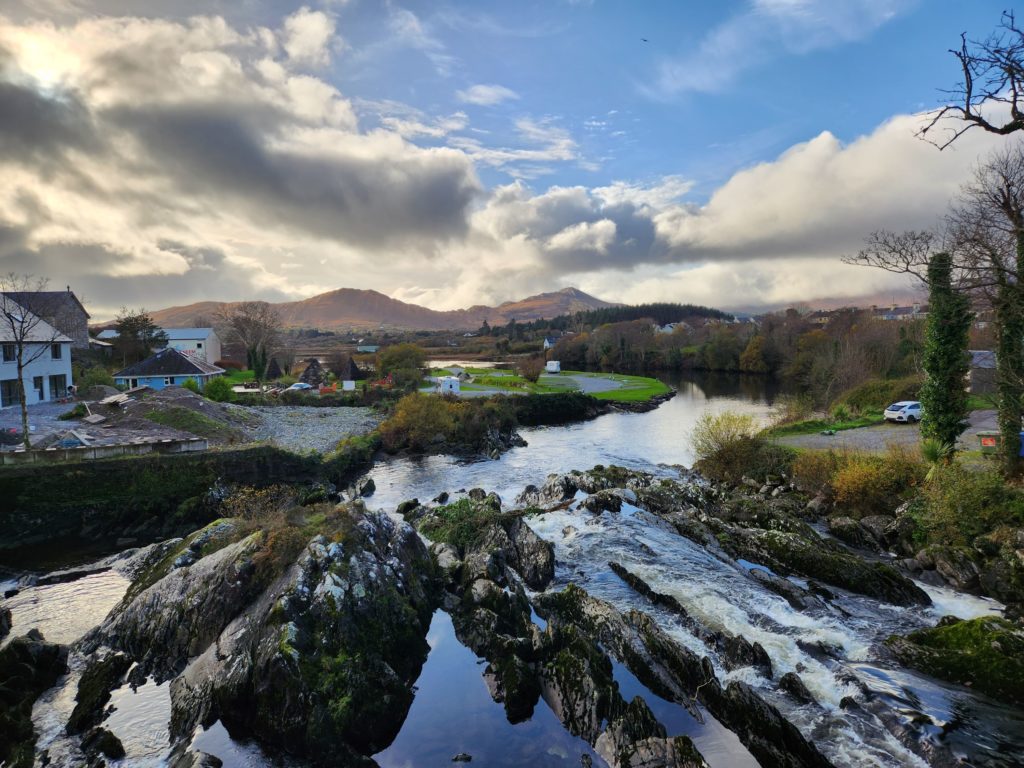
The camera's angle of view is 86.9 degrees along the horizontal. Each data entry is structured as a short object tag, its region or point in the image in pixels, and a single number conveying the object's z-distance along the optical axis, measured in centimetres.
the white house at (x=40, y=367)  3722
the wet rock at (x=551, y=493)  2587
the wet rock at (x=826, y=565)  1559
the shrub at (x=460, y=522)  1969
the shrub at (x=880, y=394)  4241
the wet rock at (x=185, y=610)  1278
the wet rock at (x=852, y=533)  1972
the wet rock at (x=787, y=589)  1511
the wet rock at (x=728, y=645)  1232
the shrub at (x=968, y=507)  1741
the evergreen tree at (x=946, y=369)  2212
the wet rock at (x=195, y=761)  953
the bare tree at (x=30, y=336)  3725
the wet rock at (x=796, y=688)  1121
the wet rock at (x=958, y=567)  1608
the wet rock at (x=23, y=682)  1016
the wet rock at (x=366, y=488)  2841
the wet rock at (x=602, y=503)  2330
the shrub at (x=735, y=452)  2897
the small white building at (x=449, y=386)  5452
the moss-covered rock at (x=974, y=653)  1149
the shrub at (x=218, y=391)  4756
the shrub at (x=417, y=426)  4019
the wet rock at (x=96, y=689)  1097
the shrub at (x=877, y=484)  2214
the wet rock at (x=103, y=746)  1015
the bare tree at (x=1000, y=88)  1075
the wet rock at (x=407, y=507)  2469
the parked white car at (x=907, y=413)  3575
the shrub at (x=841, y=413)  3969
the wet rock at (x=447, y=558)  1705
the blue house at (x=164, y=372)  5175
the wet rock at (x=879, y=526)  1980
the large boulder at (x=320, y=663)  1038
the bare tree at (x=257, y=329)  6193
